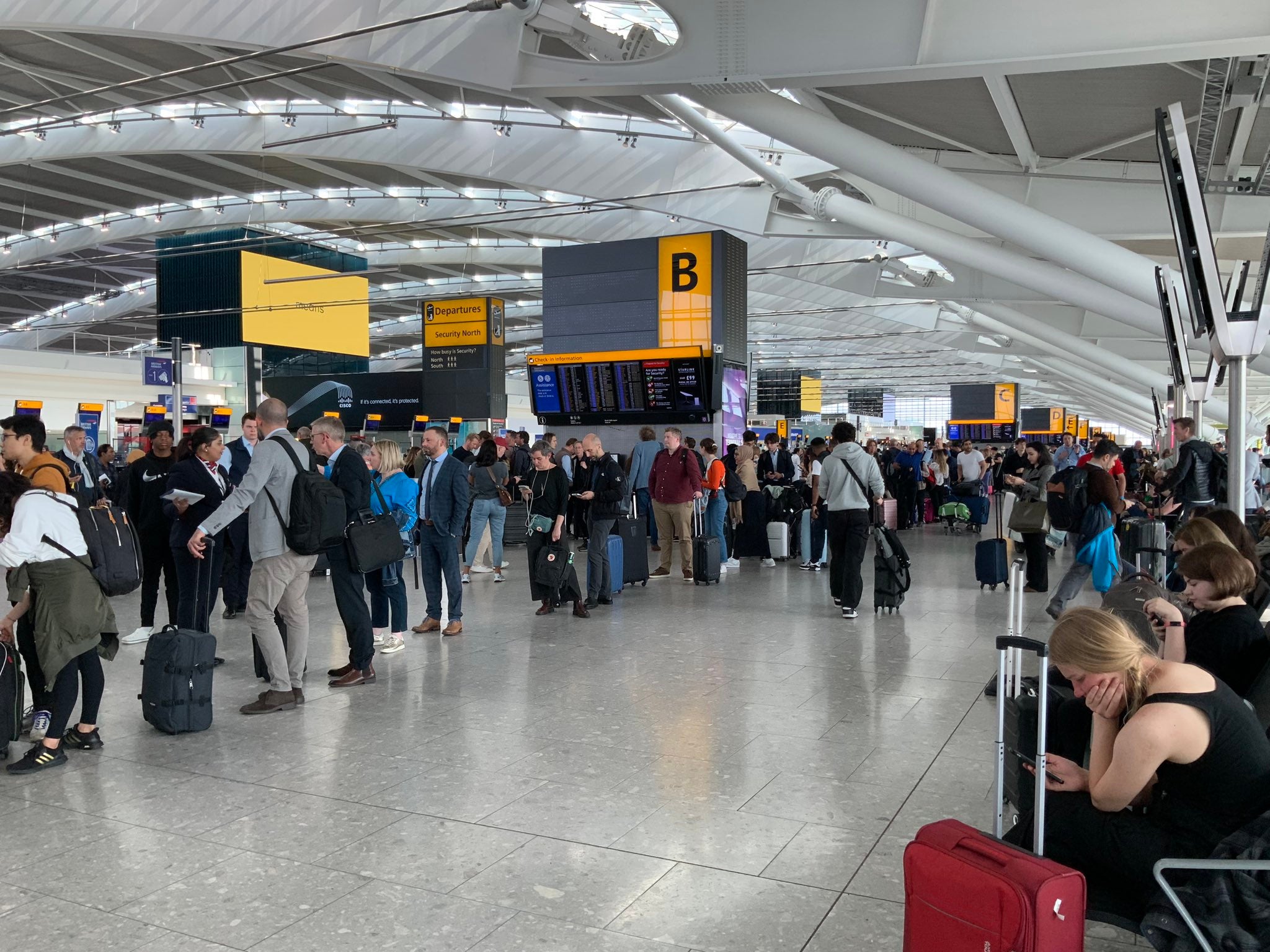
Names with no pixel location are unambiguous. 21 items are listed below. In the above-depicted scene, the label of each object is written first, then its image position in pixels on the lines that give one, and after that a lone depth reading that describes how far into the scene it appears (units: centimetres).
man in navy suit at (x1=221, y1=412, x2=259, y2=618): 827
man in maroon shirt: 1121
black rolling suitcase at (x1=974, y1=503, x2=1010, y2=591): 1081
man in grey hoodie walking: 892
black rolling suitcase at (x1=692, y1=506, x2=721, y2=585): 1144
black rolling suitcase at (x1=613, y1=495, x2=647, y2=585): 1104
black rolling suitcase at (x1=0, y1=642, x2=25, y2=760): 479
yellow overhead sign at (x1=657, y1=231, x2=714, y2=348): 1531
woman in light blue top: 758
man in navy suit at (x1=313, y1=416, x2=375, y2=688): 638
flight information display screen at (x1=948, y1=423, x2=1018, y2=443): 3903
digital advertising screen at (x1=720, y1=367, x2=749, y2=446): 1520
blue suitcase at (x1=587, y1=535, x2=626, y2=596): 1069
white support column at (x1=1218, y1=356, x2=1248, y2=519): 678
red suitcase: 237
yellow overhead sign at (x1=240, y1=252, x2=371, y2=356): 2623
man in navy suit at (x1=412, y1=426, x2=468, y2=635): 793
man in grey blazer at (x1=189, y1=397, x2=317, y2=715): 564
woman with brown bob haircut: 365
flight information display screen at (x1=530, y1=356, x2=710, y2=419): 1438
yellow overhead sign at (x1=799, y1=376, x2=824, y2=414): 4619
